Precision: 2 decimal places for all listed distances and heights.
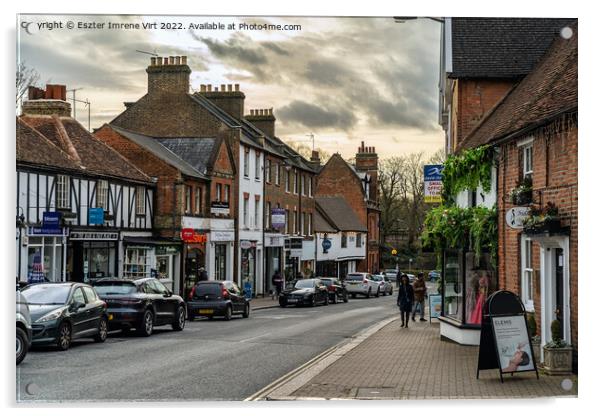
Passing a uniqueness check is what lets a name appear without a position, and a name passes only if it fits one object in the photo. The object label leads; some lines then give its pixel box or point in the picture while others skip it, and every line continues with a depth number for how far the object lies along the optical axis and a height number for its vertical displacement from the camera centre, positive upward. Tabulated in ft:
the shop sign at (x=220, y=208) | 145.18 +4.41
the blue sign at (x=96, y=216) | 99.30 +2.01
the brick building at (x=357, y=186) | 253.44 +14.30
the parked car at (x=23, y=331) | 50.39 -5.60
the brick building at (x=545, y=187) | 47.62 +2.95
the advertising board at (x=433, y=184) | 73.51 +4.32
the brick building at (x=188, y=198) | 129.70 +5.70
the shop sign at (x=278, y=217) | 161.27 +3.24
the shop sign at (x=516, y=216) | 52.11 +1.22
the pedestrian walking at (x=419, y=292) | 101.30 -6.38
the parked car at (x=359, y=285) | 182.29 -10.00
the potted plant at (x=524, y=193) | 54.29 +2.67
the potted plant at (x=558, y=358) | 46.24 -6.25
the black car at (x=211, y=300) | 102.27 -7.58
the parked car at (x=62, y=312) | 60.70 -5.53
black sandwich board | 45.73 -5.32
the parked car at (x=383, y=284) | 194.90 -10.74
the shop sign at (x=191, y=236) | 129.97 -0.24
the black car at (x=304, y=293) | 134.51 -8.86
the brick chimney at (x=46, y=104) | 79.99 +13.96
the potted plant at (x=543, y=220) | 48.11 +0.93
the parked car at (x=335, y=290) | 150.61 -9.26
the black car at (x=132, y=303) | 75.87 -5.97
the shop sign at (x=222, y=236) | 145.28 -0.22
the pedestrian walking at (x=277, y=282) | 154.51 -8.07
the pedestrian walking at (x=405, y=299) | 91.79 -6.52
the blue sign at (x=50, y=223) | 75.77 +0.90
